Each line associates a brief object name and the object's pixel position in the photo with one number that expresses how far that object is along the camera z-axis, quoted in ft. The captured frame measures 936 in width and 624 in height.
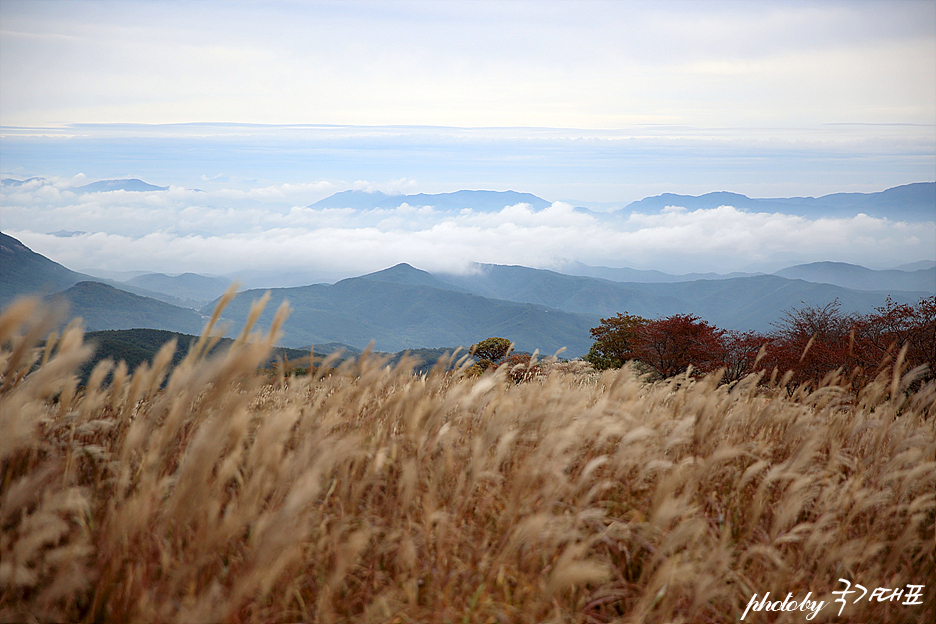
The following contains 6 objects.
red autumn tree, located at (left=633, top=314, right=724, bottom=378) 70.69
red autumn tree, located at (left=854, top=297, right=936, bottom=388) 35.03
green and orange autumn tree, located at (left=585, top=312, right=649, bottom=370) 94.94
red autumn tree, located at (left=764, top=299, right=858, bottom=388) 47.88
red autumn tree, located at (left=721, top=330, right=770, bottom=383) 61.80
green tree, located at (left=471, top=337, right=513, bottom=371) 91.40
